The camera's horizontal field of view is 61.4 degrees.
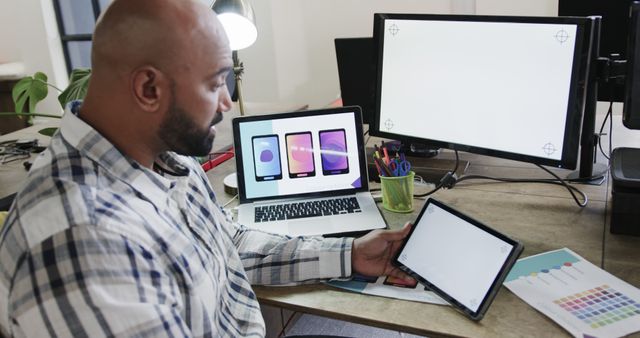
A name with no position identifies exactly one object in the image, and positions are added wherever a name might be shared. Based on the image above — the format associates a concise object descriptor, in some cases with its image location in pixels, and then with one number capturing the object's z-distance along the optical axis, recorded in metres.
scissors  1.26
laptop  1.36
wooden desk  0.87
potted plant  1.90
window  4.33
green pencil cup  1.25
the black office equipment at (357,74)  1.69
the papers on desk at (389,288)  0.94
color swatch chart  0.84
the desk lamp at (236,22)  1.52
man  0.64
